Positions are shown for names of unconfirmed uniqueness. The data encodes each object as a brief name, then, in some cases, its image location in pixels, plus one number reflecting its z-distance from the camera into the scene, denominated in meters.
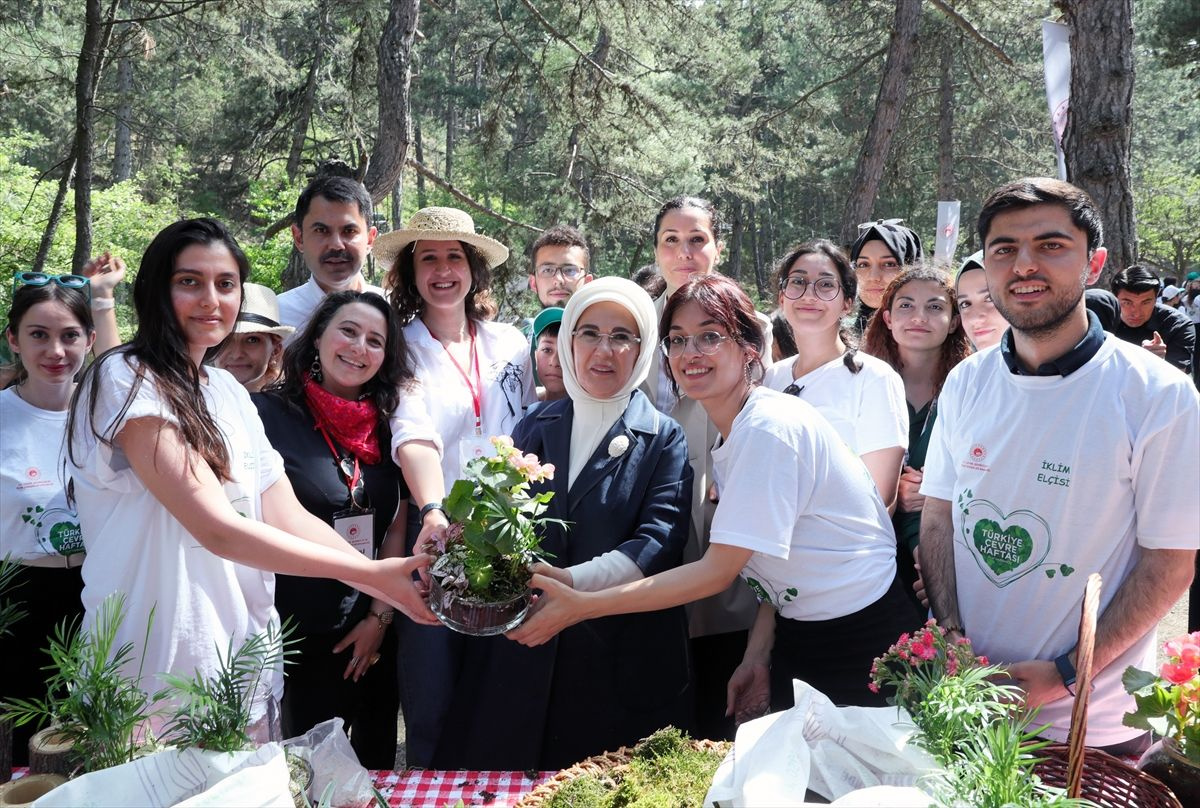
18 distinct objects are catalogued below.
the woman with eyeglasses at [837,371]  2.99
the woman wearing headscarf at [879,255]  4.21
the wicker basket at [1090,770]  1.31
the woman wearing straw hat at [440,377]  2.87
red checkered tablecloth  1.96
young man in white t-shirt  1.98
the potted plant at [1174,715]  1.43
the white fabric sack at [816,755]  1.42
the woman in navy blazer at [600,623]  2.58
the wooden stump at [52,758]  1.48
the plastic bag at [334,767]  1.72
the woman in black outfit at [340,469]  2.88
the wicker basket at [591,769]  1.75
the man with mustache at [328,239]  3.77
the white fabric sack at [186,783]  1.35
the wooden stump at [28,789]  1.43
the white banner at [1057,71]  5.75
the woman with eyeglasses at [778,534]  2.25
